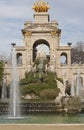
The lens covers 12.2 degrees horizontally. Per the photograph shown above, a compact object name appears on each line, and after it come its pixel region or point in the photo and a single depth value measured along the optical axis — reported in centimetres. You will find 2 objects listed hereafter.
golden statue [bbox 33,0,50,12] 8481
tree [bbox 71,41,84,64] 11422
